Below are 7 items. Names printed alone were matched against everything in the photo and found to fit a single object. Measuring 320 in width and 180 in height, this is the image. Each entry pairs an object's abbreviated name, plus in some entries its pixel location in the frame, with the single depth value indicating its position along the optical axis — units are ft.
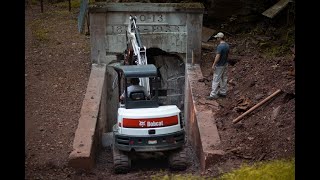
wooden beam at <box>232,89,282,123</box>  42.42
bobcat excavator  38.17
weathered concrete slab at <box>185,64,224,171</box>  37.86
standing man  45.75
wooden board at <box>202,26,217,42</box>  62.08
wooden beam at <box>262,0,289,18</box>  61.11
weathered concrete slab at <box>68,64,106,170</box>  38.14
